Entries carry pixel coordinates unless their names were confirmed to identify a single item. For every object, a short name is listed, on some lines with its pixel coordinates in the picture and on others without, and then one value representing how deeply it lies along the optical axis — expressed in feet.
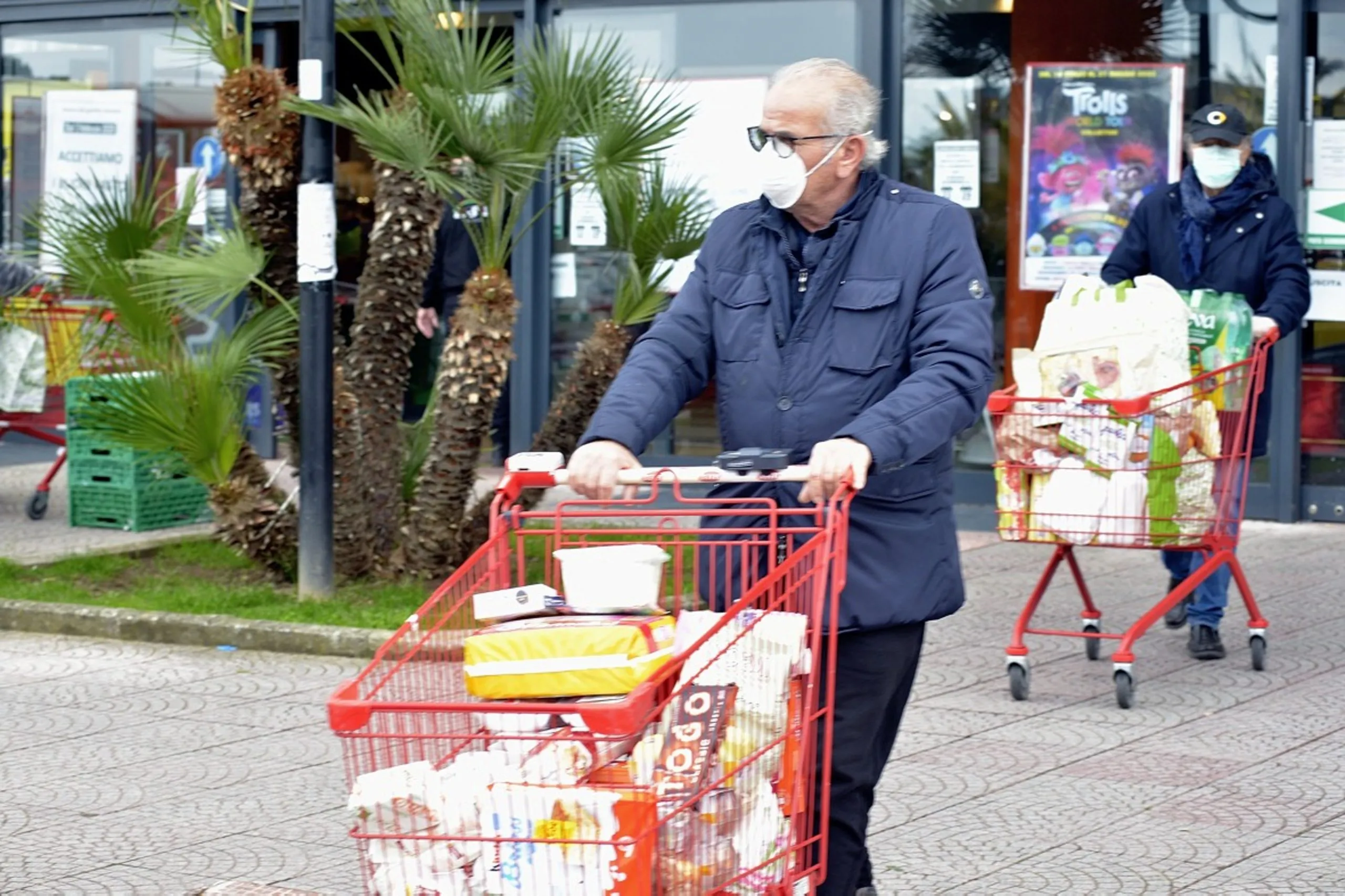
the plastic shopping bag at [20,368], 56.35
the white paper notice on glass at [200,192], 67.80
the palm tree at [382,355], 43.32
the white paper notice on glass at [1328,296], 53.56
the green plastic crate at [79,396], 52.88
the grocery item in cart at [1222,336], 36.12
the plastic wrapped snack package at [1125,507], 34.61
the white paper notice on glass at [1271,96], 53.68
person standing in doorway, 63.85
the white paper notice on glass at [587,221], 60.78
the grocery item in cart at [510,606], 16.71
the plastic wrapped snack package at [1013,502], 35.27
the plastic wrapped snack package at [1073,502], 34.71
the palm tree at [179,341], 42.07
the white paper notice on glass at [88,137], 71.43
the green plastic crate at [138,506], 55.98
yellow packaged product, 15.58
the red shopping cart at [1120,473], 34.48
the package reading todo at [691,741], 15.28
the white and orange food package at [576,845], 14.80
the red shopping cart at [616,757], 14.84
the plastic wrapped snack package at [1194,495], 35.27
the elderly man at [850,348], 19.02
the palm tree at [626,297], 43.88
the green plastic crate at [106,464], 55.66
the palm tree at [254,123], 42.51
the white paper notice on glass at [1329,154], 53.52
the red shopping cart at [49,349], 58.04
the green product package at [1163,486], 34.71
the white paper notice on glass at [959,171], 56.95
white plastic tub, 17.08
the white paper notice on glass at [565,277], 61.87
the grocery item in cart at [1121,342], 34.10
